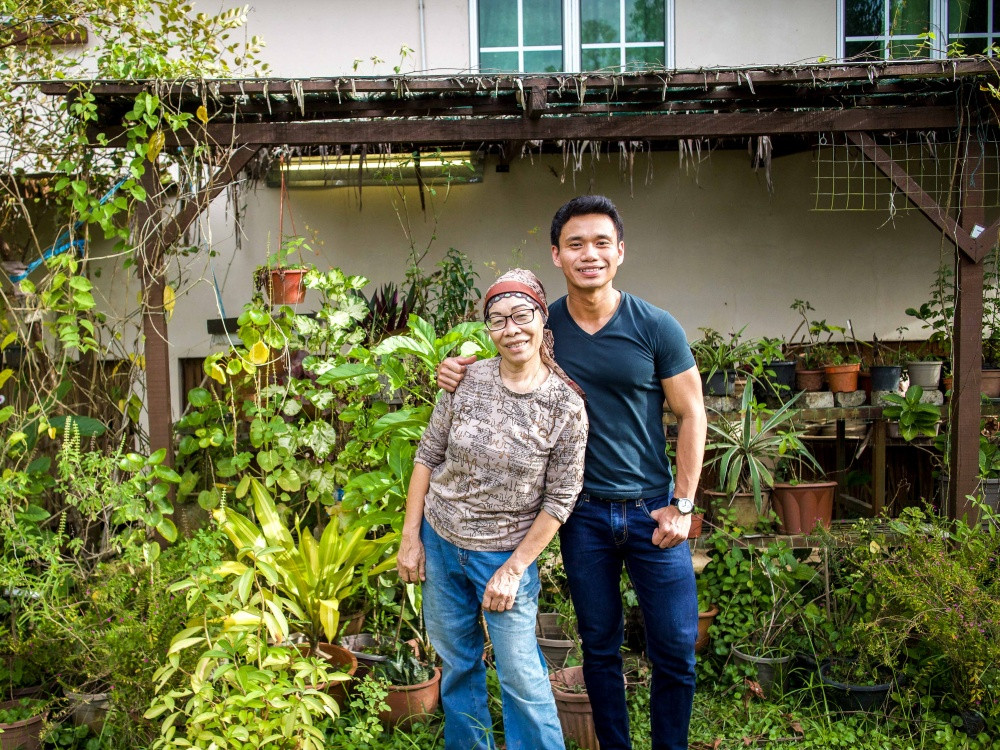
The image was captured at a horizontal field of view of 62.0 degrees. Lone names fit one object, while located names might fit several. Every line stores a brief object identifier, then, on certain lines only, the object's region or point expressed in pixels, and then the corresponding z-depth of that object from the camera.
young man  2.70
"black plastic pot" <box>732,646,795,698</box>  3.99
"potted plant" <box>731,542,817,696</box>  4.03
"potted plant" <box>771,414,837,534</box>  4.77
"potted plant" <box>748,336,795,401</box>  5.20
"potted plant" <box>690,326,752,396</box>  5.19
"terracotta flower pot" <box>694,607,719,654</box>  4.16
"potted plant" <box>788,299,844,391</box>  5.43
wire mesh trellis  6.00
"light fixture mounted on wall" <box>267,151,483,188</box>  6.00
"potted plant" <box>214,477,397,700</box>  3.68
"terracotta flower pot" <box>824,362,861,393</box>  5.36
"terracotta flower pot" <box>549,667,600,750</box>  3.40
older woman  2.60
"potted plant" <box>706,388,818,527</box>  4.55
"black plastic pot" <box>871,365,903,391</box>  5.30
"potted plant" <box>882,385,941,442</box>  5.01
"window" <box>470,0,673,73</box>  6.19
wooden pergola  4.36
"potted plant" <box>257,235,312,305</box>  4.68
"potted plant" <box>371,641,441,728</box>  3.53
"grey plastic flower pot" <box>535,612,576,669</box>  3.92
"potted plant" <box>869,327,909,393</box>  5.31
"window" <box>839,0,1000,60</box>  6.14
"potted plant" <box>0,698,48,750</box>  3.35
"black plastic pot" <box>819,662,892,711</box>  3.77
